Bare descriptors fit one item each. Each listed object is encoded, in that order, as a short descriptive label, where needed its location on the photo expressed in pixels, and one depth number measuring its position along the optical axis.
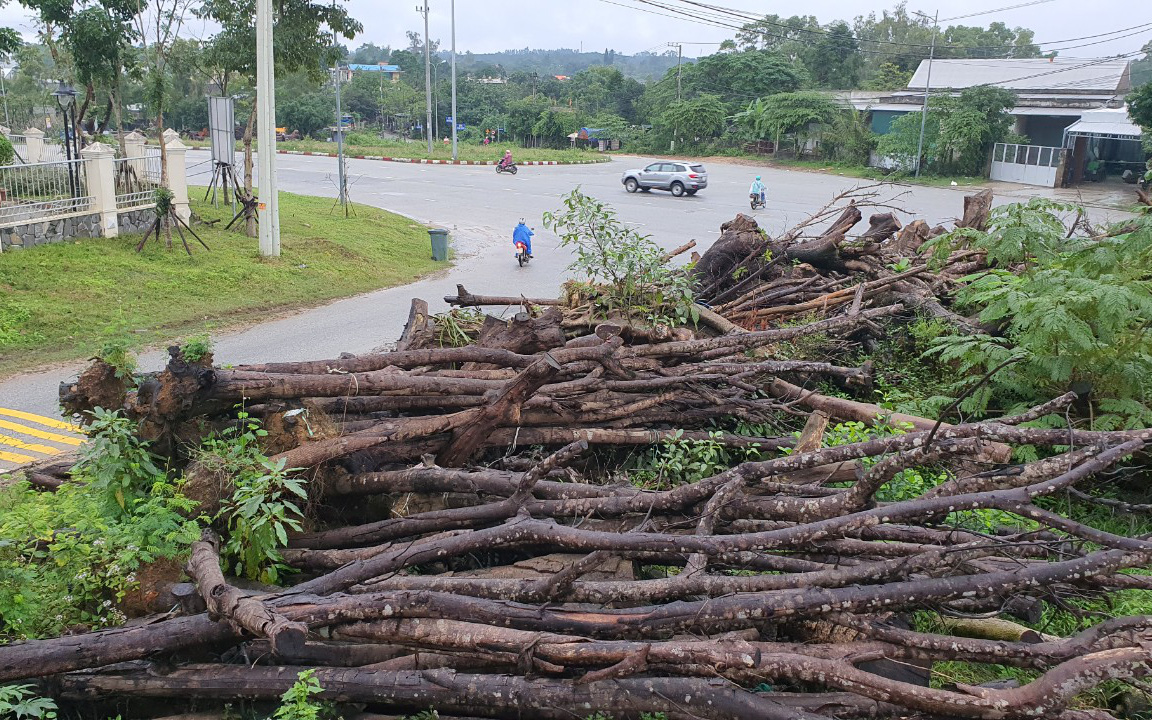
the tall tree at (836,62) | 64.69
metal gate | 36.69
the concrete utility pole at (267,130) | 14.32
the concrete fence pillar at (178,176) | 17.55
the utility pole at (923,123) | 37.78
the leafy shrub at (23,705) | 3.43
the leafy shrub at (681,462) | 5.64
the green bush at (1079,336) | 5.80
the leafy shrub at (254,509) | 4.31
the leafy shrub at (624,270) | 7.84
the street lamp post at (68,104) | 16.72
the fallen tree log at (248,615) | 3.45
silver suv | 30.19
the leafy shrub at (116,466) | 4.65
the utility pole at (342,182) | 22.58
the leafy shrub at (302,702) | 3.23
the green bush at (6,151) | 14.91
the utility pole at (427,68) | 42.53
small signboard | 16.97
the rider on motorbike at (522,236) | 17.81
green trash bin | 18.84
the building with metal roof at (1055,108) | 36.69
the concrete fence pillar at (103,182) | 15.07
